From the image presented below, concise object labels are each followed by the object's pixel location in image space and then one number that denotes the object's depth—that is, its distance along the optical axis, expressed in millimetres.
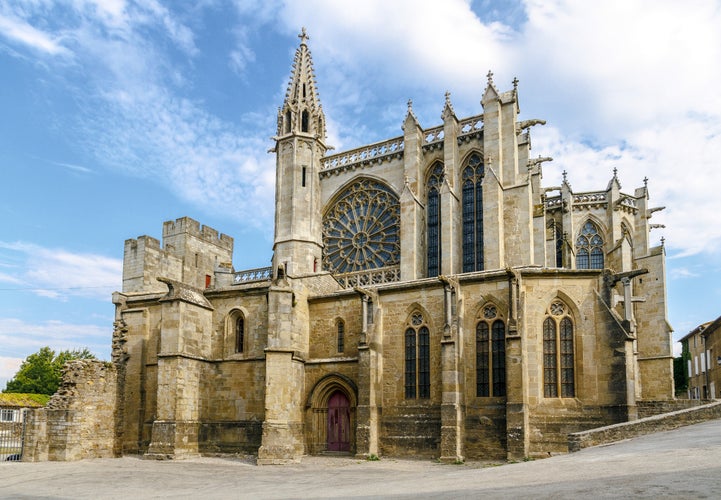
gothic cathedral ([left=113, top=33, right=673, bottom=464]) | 19938
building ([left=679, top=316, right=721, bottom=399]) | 40438
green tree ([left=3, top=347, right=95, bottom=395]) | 53625
